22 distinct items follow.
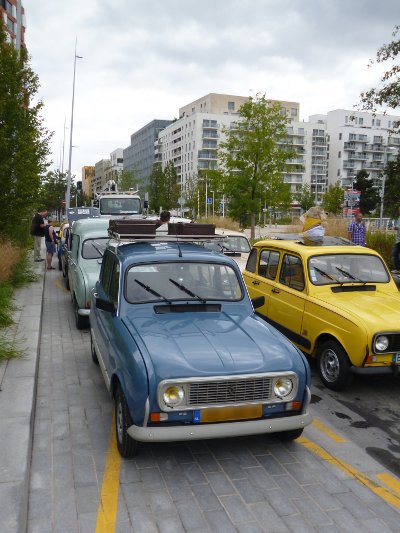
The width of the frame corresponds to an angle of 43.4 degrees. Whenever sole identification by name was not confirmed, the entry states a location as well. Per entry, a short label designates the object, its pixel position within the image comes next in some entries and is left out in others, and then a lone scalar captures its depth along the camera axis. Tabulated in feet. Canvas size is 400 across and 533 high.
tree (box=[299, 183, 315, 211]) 284.41
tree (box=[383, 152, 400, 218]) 54.08
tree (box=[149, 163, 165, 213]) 242.99
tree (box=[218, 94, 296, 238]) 85.20
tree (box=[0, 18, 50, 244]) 41.45
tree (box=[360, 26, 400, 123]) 50.52
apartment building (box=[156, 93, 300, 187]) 344.90
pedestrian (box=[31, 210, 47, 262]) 50.96
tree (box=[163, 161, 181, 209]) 245.65
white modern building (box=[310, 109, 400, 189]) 396.57
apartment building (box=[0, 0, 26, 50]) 178.70
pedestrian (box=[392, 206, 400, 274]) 42.96
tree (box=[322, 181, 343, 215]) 233.14
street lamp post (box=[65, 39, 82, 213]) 126.31
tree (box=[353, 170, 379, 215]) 244.83
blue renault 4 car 13.03
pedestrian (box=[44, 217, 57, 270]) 50.57
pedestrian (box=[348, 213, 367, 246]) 44.29
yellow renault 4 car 19.16
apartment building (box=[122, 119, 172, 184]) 439.63
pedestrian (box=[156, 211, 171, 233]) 35.01
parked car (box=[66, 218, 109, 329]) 28.50
